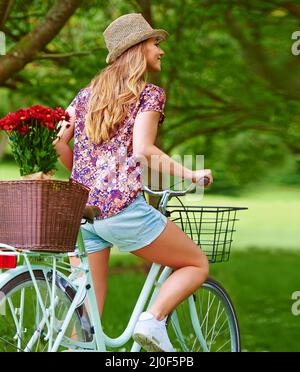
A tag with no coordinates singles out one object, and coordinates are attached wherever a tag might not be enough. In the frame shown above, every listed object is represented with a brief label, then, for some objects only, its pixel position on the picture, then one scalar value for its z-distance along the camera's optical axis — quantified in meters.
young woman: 7.80
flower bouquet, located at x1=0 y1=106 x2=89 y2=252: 6.99
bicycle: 7.24
